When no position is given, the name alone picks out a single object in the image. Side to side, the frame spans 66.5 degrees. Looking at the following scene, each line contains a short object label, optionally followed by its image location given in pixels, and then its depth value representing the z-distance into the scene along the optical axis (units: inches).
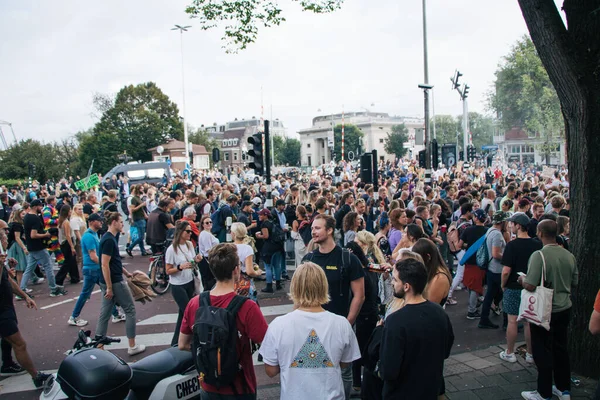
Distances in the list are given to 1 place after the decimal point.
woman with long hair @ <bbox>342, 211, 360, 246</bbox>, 250.5
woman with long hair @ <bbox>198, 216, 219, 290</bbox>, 251.3
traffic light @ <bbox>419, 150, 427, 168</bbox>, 702.5
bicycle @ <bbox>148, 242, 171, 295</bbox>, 373.1
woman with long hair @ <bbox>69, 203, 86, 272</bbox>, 391.2
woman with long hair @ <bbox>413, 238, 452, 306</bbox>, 160.7
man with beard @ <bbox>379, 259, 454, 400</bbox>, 113.9
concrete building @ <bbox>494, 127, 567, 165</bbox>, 3125.0
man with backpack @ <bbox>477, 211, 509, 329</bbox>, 256.4
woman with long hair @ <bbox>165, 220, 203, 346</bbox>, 237.3
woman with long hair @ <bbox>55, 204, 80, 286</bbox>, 371.9
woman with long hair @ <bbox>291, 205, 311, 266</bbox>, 362.6
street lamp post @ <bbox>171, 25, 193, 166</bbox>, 1513.3
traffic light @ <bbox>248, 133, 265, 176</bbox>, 441.4
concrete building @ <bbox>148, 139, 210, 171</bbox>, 2132.8
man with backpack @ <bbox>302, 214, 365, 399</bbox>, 172.4
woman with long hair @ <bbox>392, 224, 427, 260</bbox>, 216.4
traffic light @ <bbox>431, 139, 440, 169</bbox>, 735.1
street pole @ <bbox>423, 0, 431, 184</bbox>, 670.5
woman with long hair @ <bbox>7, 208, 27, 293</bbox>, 355.4
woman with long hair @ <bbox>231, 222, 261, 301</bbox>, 228.2
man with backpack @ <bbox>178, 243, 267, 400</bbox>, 118.6
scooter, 131.1
